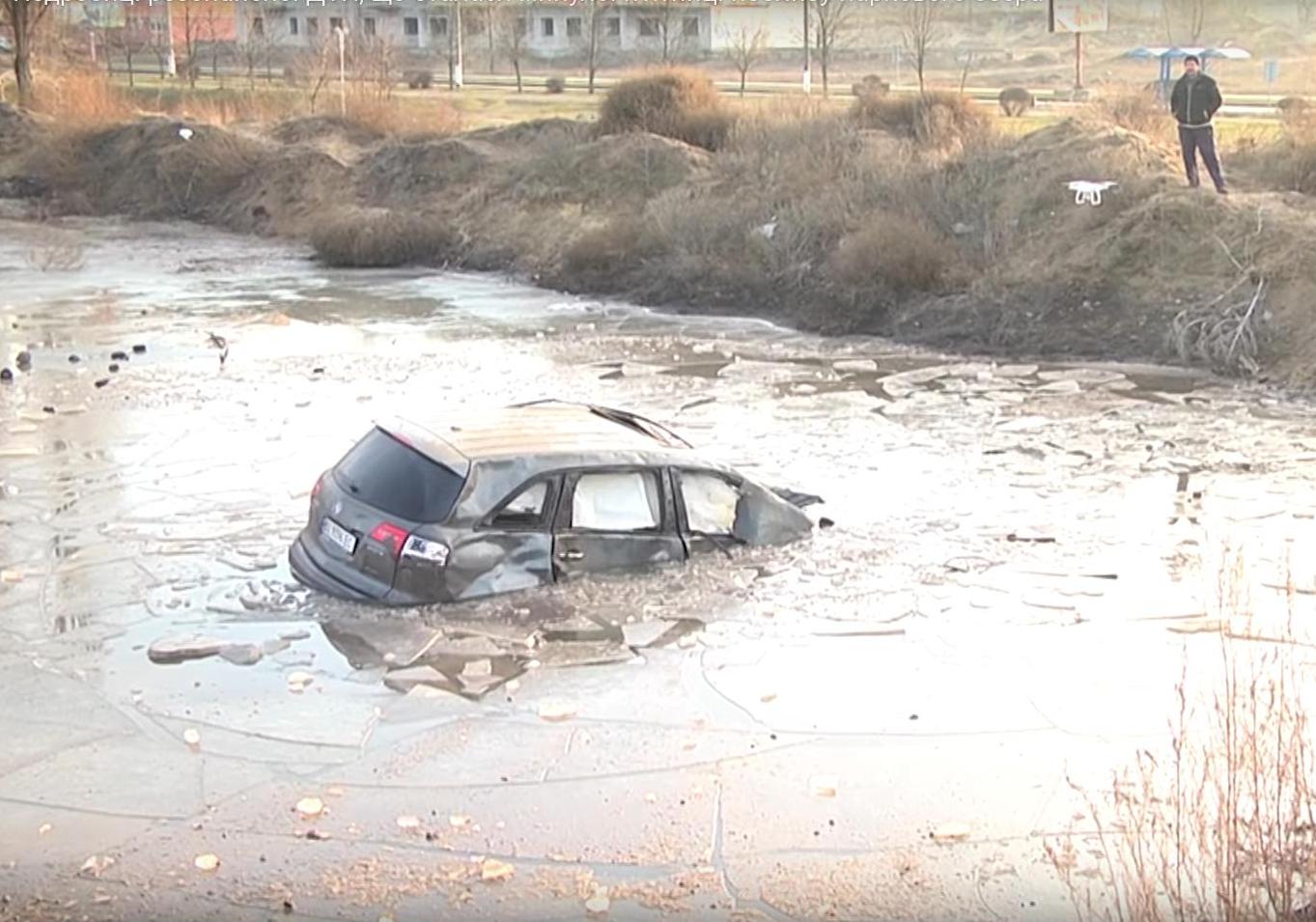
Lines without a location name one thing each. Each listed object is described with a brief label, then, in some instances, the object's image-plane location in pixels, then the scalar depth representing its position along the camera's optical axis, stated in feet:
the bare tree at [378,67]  169.27
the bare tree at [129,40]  277.03
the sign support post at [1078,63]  179.35
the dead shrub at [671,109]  132.77
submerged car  40.22
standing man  88.58
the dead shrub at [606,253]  107.34
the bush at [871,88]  124.88
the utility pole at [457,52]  236.22
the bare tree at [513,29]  246.31
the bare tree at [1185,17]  220.43
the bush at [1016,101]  137.39
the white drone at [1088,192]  94.79
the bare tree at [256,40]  252.69
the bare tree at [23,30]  188.34
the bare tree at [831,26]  192.24
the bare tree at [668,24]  247.50
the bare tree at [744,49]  198.16
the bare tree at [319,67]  178.50
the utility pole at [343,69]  163.38
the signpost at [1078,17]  188.14
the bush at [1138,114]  106.32
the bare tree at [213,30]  257.28
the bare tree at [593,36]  217.97
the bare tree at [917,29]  185.16
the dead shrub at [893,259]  93.61
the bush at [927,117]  115.24
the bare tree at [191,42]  228.63
